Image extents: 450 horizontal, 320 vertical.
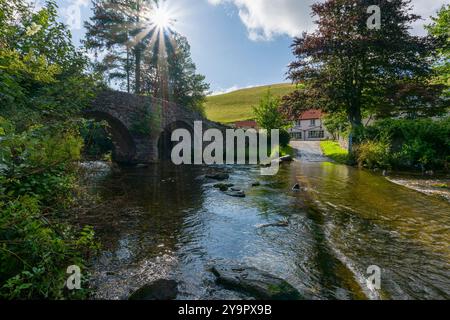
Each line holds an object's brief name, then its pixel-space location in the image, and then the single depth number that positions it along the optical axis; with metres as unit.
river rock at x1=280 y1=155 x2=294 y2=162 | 24.49
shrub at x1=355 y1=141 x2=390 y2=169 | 17.79
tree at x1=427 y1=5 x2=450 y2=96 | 25.01
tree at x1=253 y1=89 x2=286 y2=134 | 34.50
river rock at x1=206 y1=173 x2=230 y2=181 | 14.95
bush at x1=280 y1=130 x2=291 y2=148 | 34.69
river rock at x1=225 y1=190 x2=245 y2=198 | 10.64
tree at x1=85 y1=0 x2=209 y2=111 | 29.98
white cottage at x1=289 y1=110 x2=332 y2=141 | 68.09
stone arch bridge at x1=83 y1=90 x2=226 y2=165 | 20.77
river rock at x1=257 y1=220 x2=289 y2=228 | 7.10
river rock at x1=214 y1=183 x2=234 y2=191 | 12.03
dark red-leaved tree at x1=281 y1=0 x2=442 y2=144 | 23.00
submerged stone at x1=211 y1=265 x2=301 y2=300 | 3.83
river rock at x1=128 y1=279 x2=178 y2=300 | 3.75
